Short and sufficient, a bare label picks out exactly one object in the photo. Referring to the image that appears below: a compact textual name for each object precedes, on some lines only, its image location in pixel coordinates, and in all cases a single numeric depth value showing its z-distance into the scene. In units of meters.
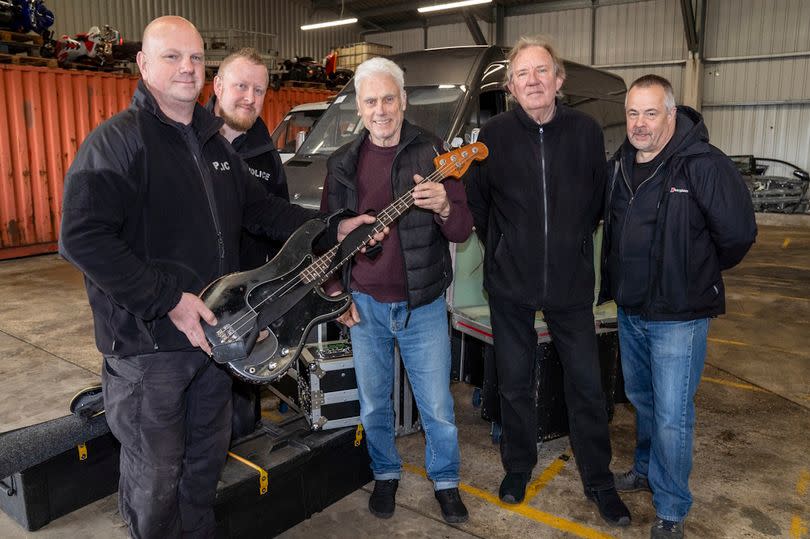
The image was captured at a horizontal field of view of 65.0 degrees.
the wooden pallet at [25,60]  8.89
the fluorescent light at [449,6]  13.39
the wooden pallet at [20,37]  8.82
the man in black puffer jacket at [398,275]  2.57
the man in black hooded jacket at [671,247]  2.51
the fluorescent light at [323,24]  16.20
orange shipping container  9.17
